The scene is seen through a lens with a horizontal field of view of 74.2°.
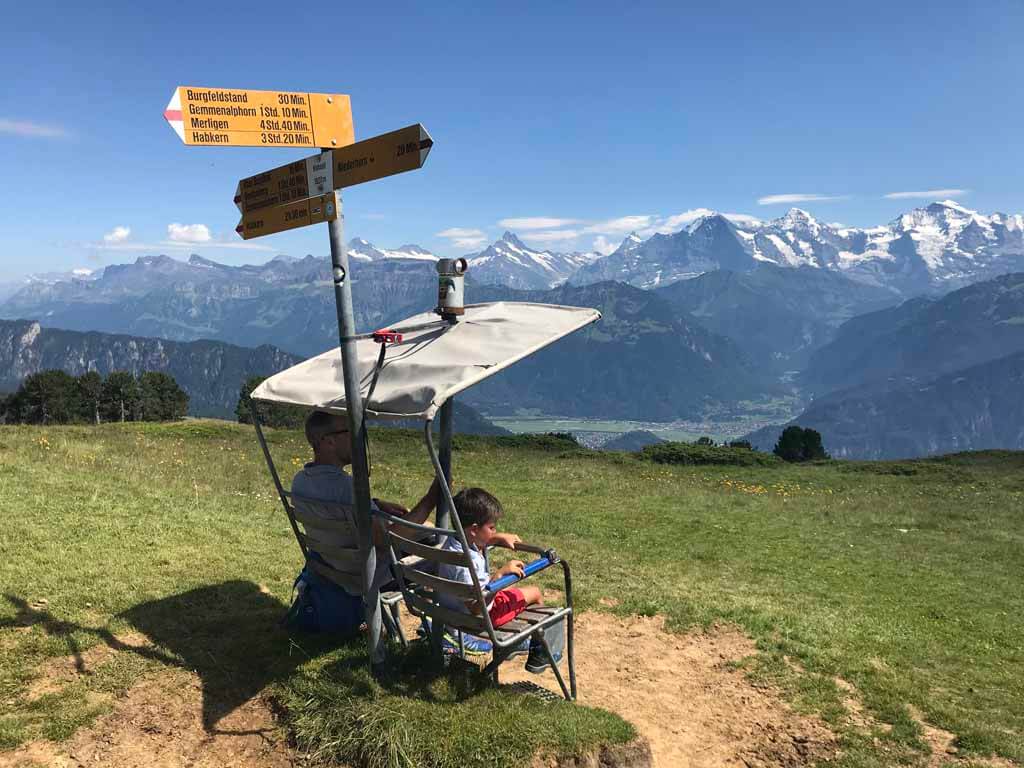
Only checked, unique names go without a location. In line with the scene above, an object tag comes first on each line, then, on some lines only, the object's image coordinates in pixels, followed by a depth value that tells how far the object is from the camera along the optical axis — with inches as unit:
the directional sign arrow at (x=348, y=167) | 209.6
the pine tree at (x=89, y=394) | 4030.5
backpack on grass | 285.4
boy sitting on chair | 241.3
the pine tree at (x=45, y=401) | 3836.1
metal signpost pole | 217.0
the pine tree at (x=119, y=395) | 4101.9
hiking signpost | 211.9
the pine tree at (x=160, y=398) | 4141.2
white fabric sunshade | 213.5
